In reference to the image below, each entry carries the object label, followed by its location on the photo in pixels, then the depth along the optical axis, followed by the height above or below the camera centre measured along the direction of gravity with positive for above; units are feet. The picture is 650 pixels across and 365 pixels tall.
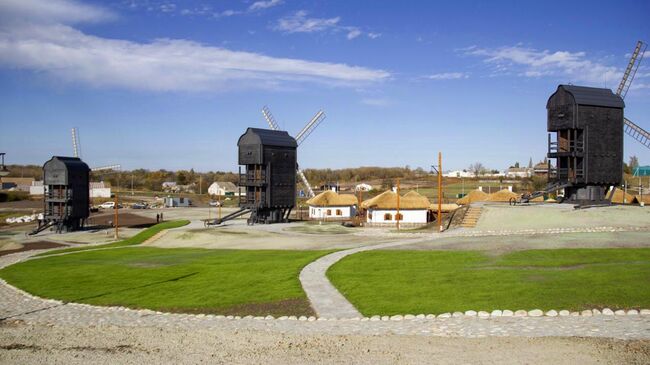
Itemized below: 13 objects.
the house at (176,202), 392.88 -13.18
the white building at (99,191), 479.86 -6.11
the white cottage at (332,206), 253.85 -10.34
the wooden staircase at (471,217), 152.54 -9.66
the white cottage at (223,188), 532.85 -4.34
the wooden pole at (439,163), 141.98 +5.13
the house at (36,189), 481.96 -4.20
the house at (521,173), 603.26 +10.25
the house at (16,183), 524.11 +1.22
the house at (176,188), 592.60 -4.55
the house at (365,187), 464.65 -3.35
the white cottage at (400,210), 208.95 -10.25
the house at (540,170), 456.04 +10.23
